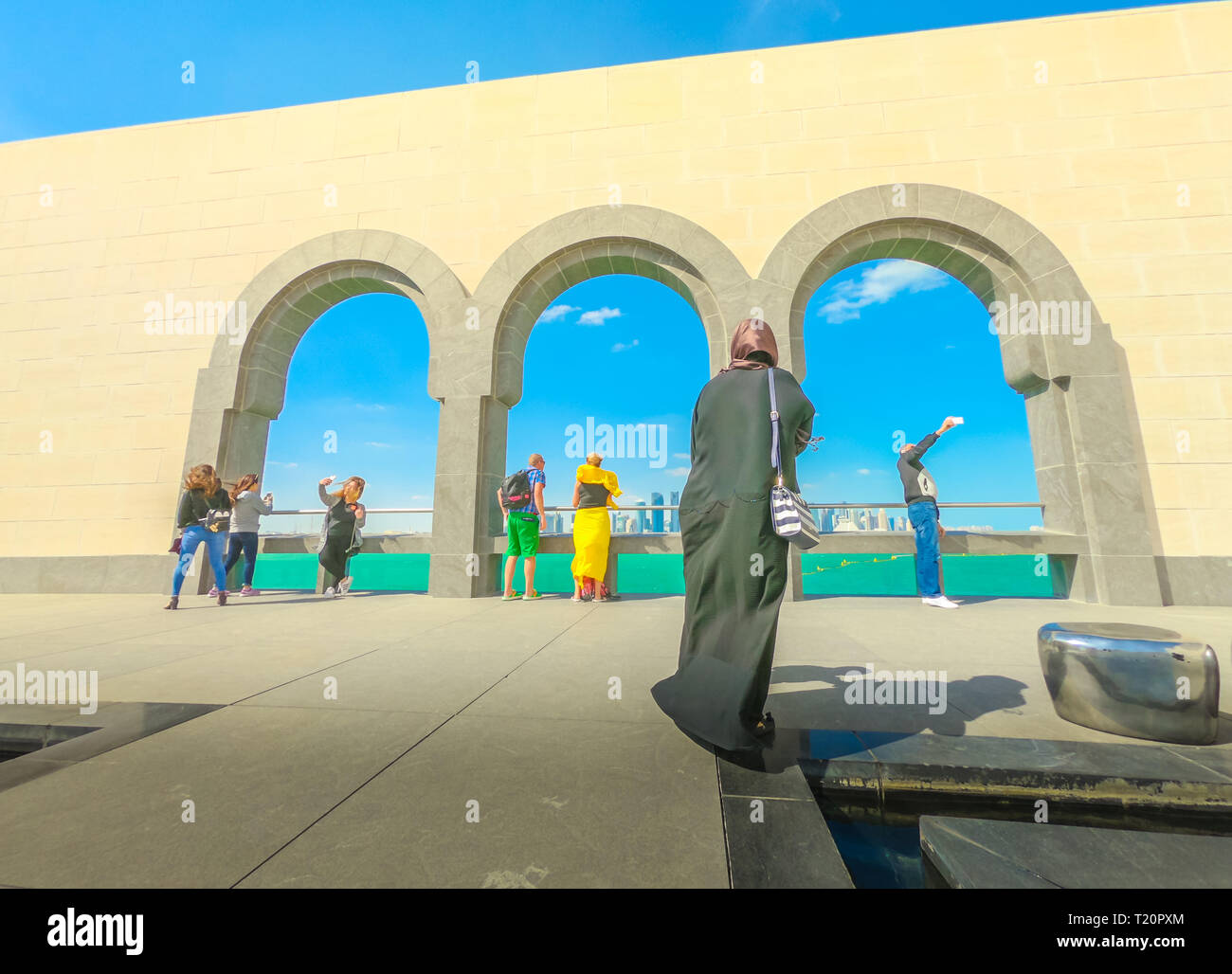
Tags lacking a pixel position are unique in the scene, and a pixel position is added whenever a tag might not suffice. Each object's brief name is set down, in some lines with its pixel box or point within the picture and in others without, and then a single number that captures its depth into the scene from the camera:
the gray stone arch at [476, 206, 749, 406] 7.48
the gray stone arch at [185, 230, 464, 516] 8.07
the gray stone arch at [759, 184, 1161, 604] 6.45
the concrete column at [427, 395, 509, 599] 7.23
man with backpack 6.78
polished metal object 2.26
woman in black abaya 2.20
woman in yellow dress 6.81
